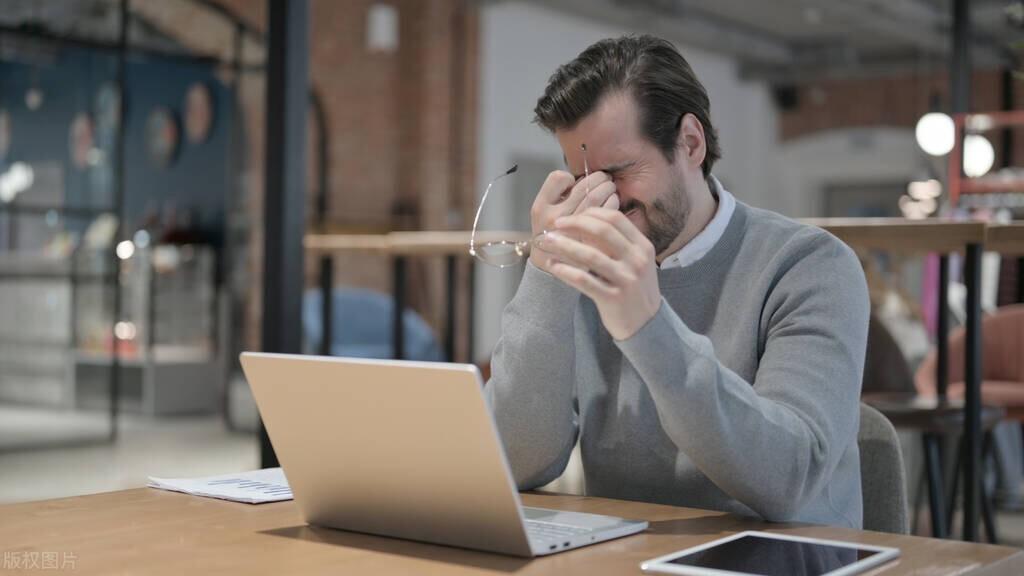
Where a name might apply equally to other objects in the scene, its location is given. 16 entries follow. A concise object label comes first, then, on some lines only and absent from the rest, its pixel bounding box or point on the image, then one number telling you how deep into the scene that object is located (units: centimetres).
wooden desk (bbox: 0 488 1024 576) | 103
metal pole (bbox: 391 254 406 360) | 409
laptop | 102
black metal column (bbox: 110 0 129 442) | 655
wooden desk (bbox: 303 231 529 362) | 342
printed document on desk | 137
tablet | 100
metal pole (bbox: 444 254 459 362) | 435
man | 129
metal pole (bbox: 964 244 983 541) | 247
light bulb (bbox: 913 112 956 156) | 767
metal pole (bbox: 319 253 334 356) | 404
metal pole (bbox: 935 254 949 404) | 333
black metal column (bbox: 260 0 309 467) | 286
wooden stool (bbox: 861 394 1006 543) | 294
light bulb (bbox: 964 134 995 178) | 790
